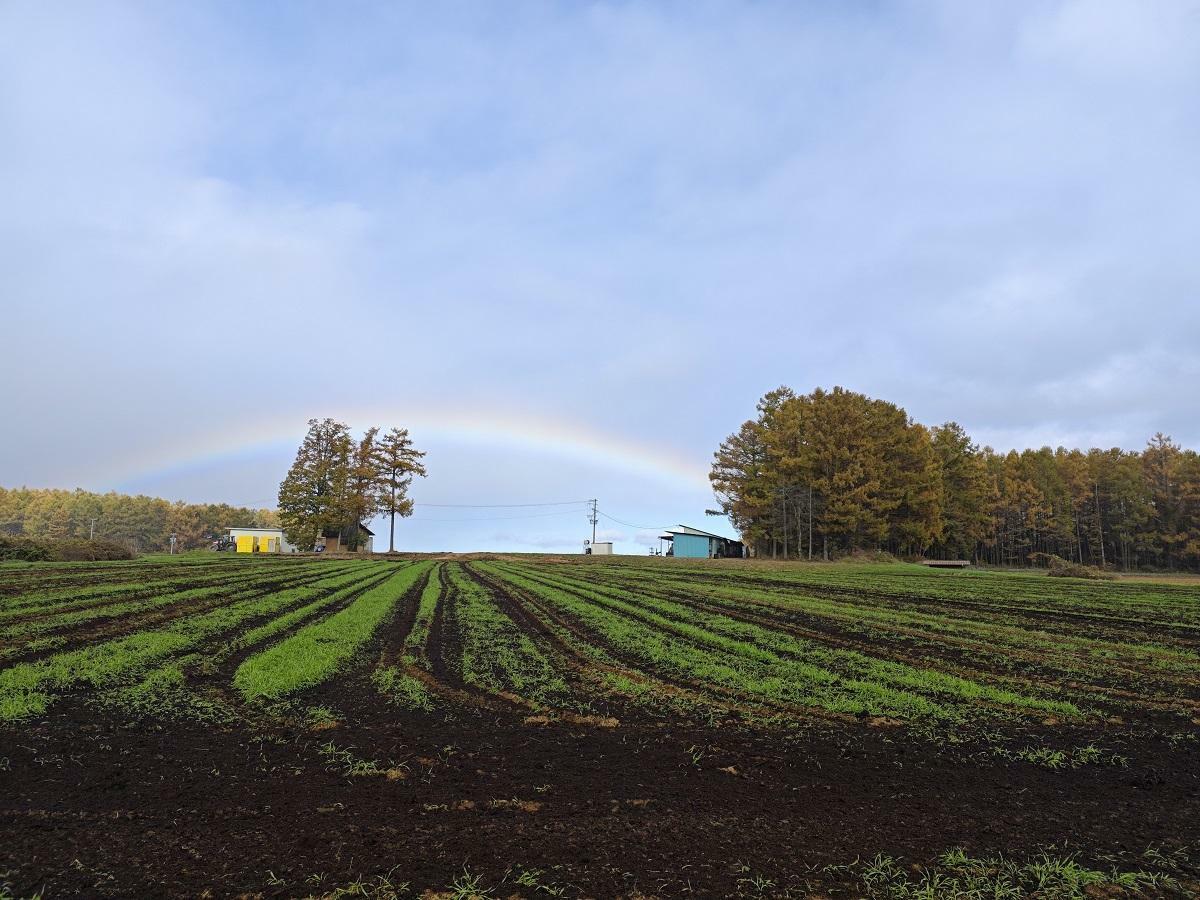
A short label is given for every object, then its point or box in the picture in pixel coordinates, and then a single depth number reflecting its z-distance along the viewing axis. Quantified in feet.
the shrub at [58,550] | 111.75
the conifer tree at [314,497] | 213.25
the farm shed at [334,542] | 226.79
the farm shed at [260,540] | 234.17
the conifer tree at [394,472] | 221.87
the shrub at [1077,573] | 147.13
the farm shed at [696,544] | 254.06
